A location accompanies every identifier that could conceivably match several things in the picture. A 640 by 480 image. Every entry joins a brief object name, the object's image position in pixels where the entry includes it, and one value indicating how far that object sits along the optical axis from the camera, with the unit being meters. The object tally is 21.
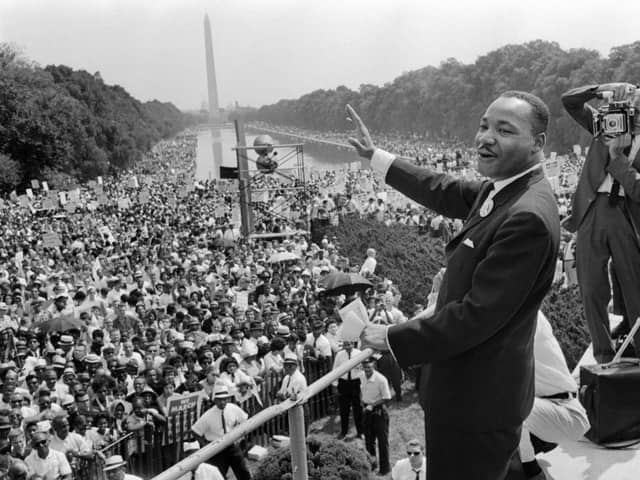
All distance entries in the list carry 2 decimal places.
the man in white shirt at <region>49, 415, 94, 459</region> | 7.56
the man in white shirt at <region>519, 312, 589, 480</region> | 3.13
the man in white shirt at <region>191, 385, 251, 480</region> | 7.30
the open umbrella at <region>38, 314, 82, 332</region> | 11.62
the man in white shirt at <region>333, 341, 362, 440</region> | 8.87
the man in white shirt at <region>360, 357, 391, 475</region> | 8.26
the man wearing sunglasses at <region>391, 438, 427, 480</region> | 6.30
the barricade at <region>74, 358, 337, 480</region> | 7.61
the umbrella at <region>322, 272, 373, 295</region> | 12.68
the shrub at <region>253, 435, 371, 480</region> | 5.73
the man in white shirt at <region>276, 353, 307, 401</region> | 8.05
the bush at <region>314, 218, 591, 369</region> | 8.97
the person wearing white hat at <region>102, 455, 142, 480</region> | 5.43
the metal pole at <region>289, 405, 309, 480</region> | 2.55
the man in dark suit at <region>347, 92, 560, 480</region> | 2.26
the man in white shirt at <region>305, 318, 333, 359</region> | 10.15
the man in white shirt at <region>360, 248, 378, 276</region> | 15.79
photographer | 4.18
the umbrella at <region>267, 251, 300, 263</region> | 17.16
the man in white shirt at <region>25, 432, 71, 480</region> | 6.98
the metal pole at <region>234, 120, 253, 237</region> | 21.97
